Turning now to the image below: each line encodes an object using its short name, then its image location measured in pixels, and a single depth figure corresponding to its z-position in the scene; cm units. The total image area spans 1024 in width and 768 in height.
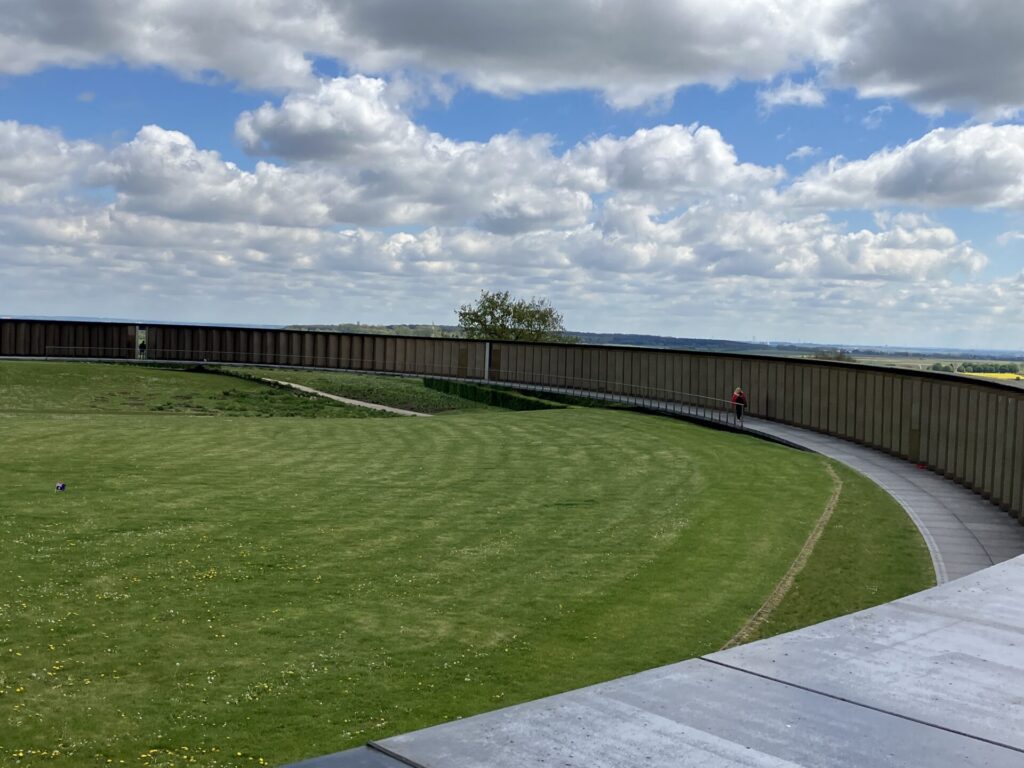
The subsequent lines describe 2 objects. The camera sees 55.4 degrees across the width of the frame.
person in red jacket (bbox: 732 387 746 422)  4404
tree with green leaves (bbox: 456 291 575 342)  12694
